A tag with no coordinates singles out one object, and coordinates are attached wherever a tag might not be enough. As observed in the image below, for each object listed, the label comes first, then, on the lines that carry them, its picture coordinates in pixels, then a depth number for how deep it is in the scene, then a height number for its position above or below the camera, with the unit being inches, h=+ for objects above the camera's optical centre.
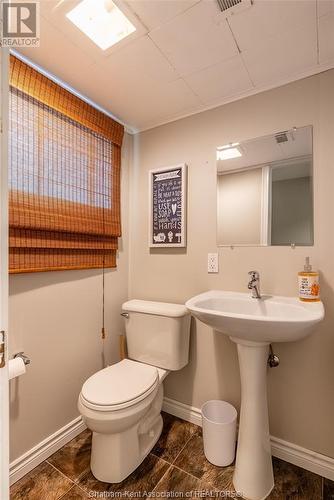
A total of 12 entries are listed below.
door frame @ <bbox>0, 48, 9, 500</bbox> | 26.3 -4.4
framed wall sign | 68.0 +12.4
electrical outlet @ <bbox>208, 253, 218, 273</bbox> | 63.9 -3.5
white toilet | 47.0 -29.0
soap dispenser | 49.0 -7.4
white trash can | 52.9 -41.5
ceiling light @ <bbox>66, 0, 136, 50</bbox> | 40.7 +39.8
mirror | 54.0 +14.0
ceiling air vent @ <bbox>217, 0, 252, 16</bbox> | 38.7 +39.0
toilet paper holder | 47.7 -21.4
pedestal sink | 44.2 -28.4
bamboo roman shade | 48.9 +16.6
